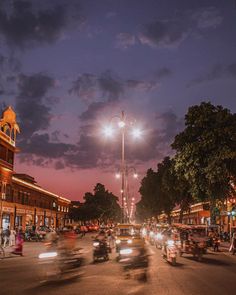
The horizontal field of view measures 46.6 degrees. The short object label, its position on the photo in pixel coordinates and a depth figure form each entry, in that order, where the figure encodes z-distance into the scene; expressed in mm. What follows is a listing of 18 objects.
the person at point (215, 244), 21655
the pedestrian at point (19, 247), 17829
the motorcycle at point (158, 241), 22342
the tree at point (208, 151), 20516
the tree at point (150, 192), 55456
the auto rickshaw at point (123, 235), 14993
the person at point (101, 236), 14623
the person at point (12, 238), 24348
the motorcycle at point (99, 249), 14383
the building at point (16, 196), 36098
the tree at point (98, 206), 80459
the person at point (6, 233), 23868
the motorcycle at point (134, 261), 11134
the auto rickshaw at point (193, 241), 15842
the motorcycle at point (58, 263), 10088
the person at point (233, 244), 19288
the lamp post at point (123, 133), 20696
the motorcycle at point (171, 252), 12855
